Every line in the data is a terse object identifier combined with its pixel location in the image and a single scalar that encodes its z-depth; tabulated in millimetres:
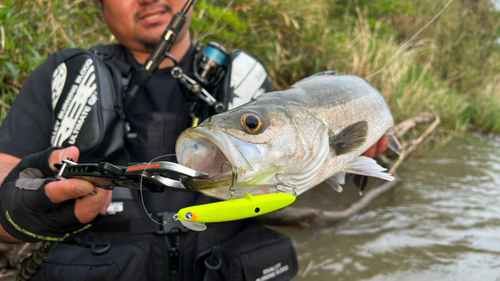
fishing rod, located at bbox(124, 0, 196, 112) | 936
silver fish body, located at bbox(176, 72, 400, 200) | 677
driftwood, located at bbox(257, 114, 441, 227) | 1478
